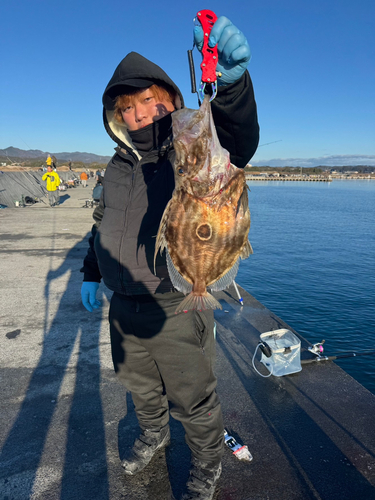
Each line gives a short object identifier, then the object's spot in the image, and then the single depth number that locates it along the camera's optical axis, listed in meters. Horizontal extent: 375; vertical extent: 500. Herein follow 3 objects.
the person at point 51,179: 23.03
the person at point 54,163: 25.65
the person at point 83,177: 55.01
